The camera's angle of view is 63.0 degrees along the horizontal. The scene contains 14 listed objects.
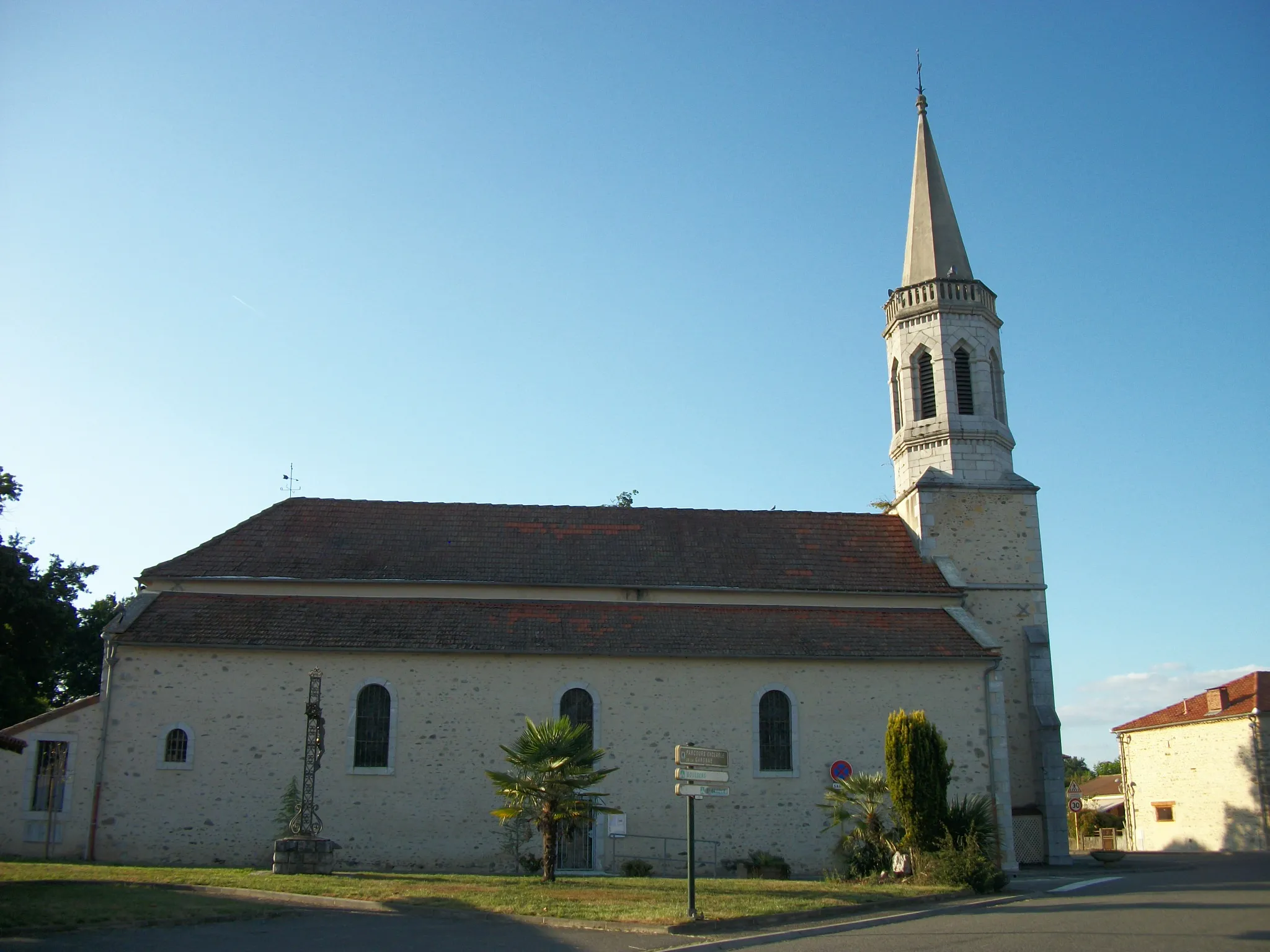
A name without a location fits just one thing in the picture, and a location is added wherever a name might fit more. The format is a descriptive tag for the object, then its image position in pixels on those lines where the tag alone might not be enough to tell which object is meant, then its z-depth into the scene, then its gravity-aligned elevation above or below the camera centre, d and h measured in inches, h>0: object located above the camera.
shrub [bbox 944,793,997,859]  721.6 -50.4
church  856.9 +62.0
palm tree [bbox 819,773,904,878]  773.9 -47.7
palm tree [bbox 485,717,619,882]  682.2 -17.0
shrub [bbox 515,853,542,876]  812.6 -84.6
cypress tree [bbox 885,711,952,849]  727.7 -17.4
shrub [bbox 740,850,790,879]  840.3 -90.8
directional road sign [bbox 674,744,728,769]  542.6 -2.5
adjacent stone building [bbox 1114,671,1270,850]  1365.7 -29.8
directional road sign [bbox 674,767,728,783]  538.6 -11.7
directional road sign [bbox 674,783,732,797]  536.7 -19.2
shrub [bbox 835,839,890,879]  768.3 -78.3
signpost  538.0 -9.4
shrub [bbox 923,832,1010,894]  671.8 -74.6
